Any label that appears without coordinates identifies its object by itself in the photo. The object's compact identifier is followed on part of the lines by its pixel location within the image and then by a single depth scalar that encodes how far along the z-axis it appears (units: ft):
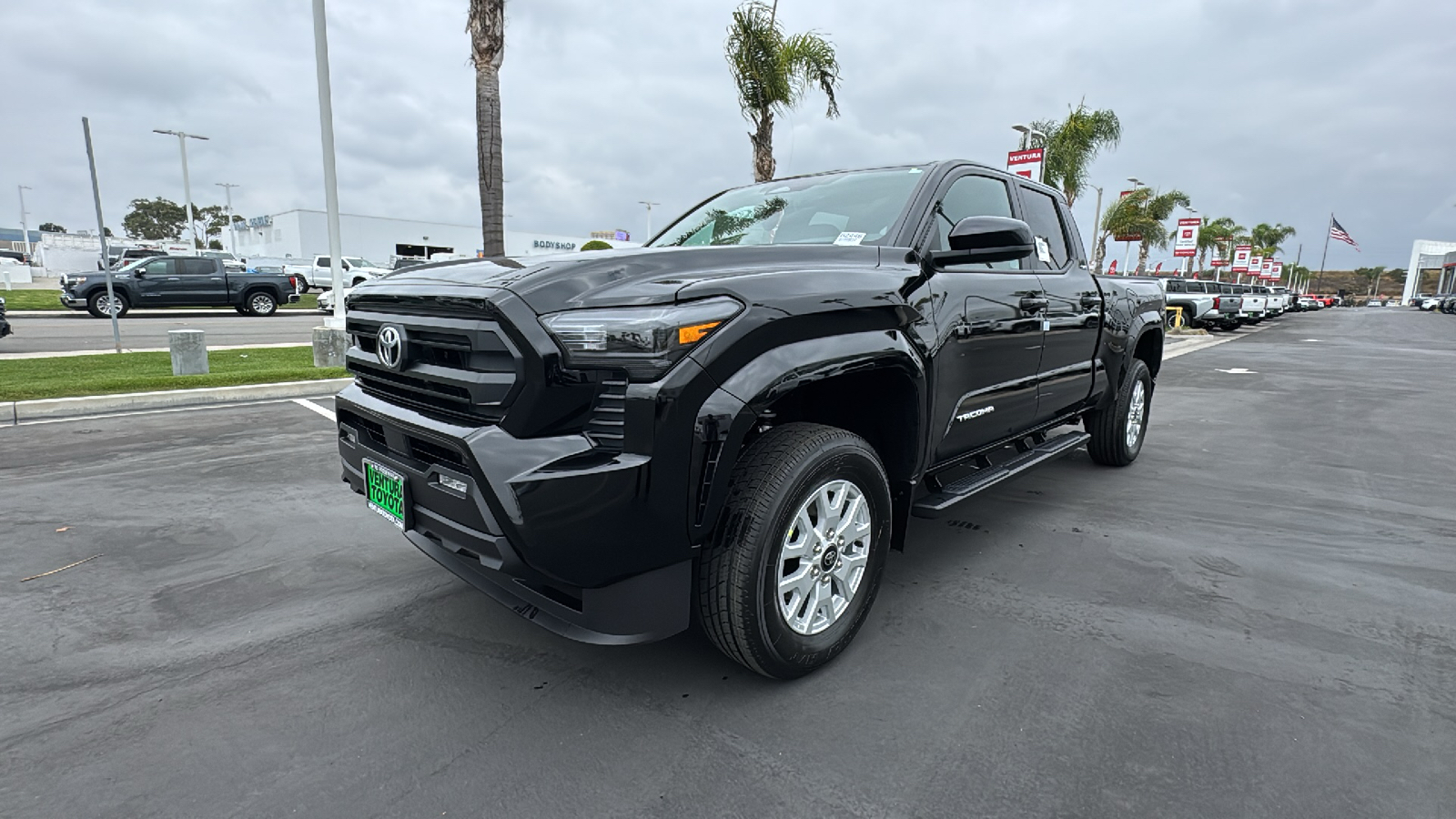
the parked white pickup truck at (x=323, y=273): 103.30
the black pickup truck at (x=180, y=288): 62.49
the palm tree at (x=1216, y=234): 208.44
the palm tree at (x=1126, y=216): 114.42
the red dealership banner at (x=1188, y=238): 78.02
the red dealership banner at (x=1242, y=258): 160.97
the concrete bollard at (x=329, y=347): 31.86
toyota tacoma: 6.89
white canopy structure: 275.18
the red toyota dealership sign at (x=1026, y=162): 42.42
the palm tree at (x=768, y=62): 43.16
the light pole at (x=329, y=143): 35.77
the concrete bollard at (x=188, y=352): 27.61
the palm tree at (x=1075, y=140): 73.87
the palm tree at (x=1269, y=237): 266.98
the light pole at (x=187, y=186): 127.93
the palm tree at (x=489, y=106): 33.35
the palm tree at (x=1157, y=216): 118.32
